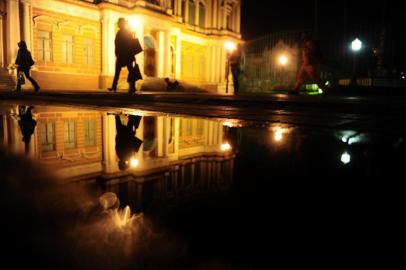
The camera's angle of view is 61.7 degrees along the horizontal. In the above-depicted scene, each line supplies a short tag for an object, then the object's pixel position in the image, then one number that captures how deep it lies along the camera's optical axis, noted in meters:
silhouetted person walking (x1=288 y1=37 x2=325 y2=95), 8.02
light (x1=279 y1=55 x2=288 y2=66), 23.91
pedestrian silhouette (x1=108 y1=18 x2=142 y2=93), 8.39
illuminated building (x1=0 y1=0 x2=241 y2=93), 16.66
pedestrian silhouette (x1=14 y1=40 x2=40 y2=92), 10.84
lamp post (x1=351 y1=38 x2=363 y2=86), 15.32
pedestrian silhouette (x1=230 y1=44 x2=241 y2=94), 11.91
